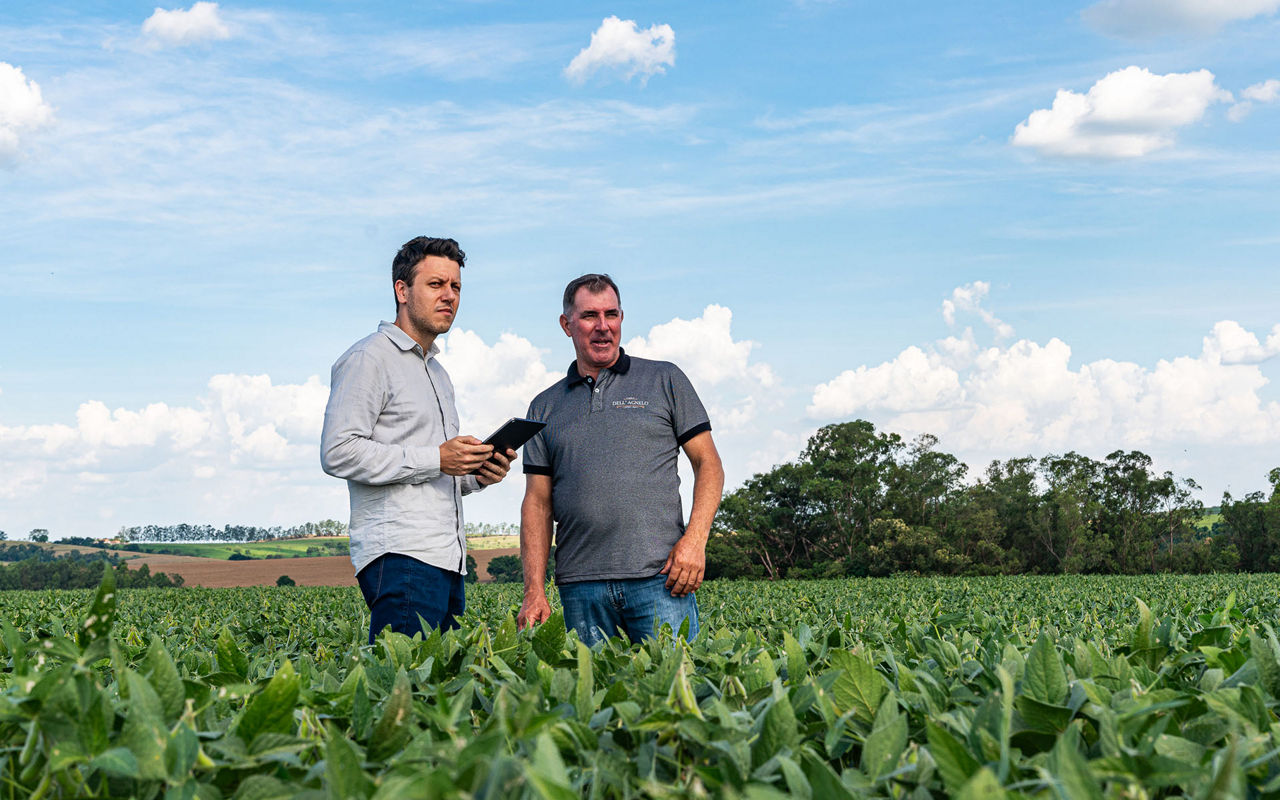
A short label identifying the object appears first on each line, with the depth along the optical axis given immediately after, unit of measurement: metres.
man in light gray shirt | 4.52
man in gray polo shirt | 5.13
